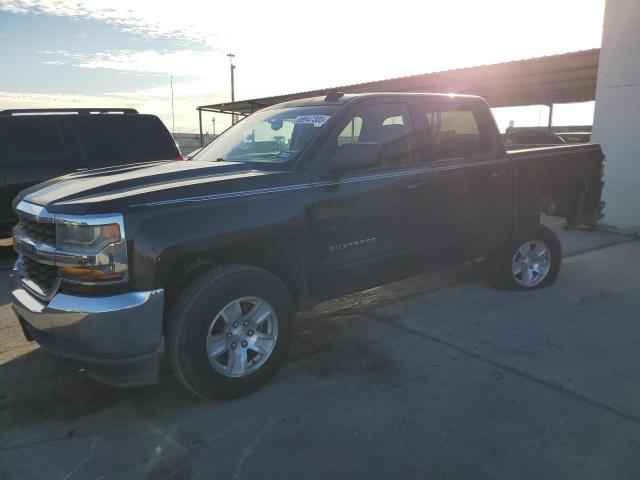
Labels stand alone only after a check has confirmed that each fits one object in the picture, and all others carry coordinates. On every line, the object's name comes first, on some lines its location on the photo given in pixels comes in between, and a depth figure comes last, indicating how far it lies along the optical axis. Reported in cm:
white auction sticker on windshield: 371
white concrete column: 748
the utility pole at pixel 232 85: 4257
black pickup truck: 276
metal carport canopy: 1409
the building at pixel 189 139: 3659
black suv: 700
